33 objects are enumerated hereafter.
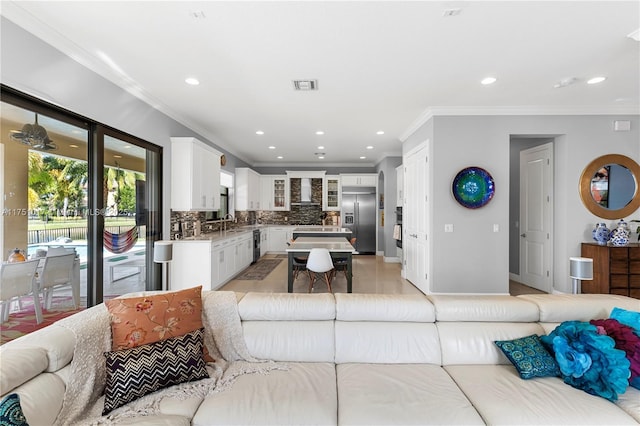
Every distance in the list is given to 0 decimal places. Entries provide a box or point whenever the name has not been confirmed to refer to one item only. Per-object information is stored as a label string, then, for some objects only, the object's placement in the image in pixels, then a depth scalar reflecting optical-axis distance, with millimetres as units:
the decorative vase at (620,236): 3805
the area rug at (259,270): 5754
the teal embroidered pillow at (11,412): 979
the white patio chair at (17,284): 2201
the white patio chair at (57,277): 2547
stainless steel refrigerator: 8414
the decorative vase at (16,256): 2254
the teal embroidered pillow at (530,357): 1626
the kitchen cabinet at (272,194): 9031
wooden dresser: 3725
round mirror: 4109
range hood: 9094
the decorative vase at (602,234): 3912
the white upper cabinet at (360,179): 8711
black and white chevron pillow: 1428
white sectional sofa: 1314
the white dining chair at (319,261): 4020
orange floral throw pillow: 1593
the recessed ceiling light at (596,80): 3260
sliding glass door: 2279
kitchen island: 6270
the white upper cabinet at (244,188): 7676
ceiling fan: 2300
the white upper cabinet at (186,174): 4473
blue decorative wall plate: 4129
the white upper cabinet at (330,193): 9023
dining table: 4215
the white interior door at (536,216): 4531
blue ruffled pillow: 1445
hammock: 3248
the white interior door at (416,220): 4539
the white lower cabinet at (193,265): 4320
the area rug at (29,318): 2225
